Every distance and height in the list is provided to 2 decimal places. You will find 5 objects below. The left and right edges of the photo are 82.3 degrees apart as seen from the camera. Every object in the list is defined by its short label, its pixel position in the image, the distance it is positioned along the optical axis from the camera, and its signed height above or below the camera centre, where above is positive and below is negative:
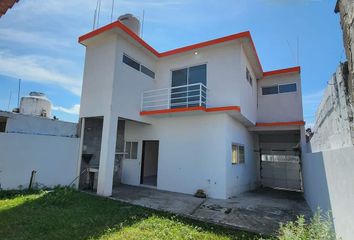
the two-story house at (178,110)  8.59 +1.93
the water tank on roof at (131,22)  10.88 +6.82
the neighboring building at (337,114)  2.86 +0.73
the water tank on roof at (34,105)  11.08 +2.30
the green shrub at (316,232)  2.91 -1.18
